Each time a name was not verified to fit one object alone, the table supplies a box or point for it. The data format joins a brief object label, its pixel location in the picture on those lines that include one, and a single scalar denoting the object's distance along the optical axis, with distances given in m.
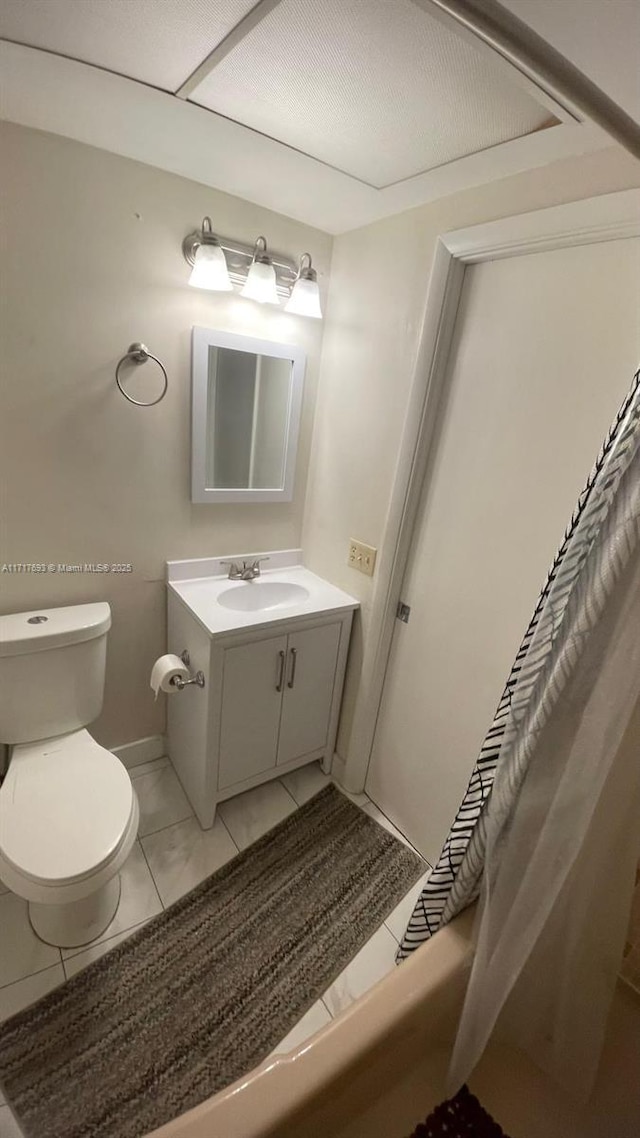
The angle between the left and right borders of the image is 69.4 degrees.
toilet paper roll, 1.59
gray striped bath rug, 1.11
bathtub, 0.76
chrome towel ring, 1.51
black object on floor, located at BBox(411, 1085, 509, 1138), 1.03
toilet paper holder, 1.61
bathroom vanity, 1.59
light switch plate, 1.74
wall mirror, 1.68
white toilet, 1.19
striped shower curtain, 0.77
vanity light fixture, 1.45
